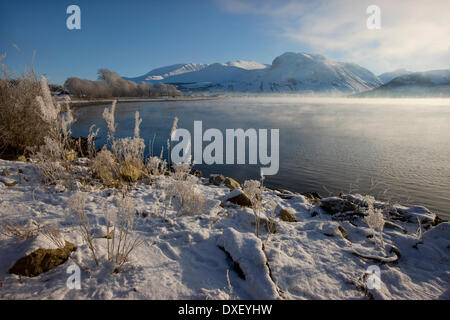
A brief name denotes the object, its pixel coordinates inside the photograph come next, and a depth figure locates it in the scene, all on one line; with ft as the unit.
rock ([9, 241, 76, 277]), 6.92
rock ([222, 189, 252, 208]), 14.24
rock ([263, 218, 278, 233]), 10.84
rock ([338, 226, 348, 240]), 11.40
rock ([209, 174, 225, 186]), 21.24
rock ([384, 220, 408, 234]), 12.53
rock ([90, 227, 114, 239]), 9.40
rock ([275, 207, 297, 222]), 13.10
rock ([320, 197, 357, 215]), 14.37
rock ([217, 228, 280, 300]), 7.14
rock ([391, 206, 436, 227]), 14.20
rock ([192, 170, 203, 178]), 25.50
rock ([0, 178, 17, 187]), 13.48
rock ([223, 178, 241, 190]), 20.03
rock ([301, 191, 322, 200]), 21.30
